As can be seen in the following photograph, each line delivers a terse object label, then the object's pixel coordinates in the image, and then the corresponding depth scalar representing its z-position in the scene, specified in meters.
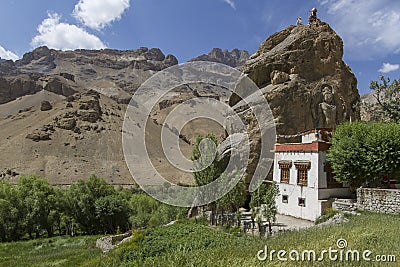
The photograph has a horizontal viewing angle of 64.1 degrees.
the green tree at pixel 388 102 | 27.47
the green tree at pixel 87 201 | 39.03
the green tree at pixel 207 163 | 22.30
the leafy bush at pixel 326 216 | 16.31
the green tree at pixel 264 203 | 16.47
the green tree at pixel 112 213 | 38.91
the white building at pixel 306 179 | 18.55
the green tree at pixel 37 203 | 36.44
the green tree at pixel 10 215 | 34.53
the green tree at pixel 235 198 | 20.16
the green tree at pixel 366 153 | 16.30
